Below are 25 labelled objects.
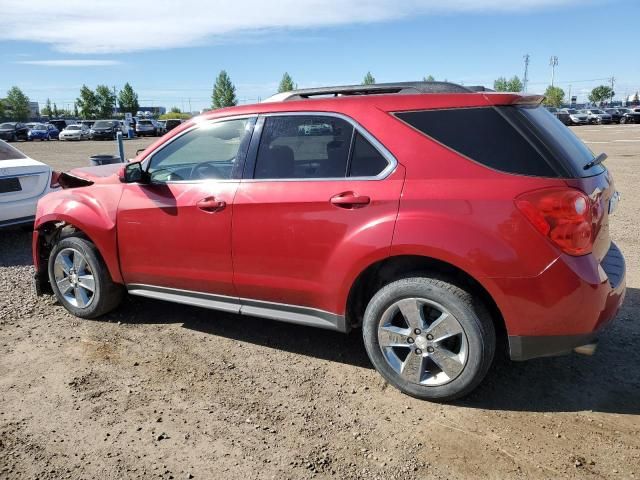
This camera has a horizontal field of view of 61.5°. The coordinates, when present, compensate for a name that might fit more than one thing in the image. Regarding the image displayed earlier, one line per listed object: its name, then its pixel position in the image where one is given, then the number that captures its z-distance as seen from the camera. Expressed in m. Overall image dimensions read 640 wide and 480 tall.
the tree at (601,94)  114.81
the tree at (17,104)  94.00
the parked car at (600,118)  49.47
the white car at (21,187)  6.96
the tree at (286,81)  99.94
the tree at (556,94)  108.90
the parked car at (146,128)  45.66
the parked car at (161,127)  48.03
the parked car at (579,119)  49.81
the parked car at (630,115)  47.99
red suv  2.85
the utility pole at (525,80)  111.09
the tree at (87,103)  89.69
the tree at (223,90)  95.94
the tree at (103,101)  91.12
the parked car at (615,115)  49.94
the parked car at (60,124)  53.34
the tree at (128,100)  93.45
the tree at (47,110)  112.56
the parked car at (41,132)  44.84
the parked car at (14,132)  42.97
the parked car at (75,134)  43.56
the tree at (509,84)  106.81
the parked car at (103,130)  42.94
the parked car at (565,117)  49.36
